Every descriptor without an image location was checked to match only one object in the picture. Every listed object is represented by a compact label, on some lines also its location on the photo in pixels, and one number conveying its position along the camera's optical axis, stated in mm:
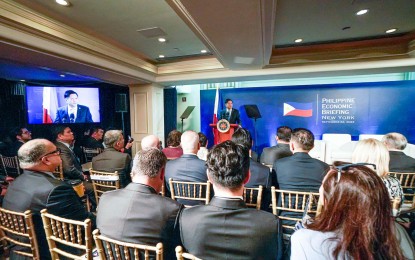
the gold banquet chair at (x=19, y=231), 1326
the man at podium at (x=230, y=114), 6105
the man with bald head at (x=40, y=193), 1438
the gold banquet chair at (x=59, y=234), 1211
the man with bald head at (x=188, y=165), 2105
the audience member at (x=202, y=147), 3104
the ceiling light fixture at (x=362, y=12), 2730
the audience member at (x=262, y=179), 1938
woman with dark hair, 709
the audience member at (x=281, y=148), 2918
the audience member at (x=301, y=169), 1893
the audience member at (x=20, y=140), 4008
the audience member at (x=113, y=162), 2748
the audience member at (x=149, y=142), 2693
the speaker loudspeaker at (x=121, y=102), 6230
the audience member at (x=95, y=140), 5484
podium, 5348
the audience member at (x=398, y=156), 2484
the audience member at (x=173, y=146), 3062
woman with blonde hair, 1673
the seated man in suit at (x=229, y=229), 979
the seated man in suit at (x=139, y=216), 1117
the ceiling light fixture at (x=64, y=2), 2453
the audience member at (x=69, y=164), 2965
